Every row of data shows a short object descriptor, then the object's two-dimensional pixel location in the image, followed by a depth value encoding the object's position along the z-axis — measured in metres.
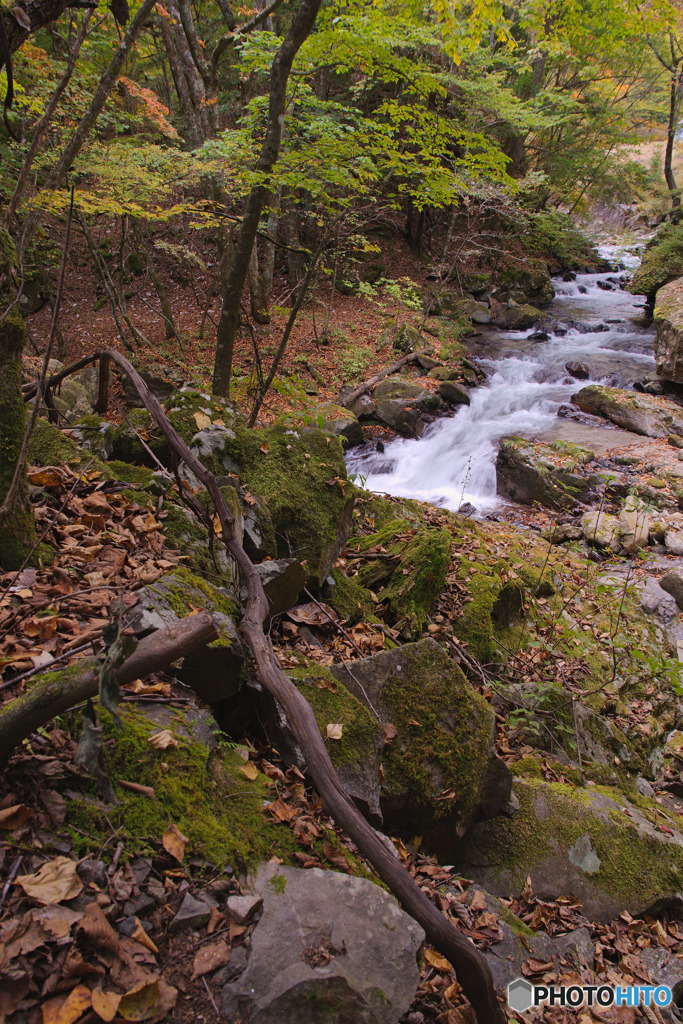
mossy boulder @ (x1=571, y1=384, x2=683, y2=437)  11.83
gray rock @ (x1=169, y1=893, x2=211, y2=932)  1.57
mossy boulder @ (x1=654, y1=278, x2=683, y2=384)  12.98
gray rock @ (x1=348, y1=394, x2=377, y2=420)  12.44
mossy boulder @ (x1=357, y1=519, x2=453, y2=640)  4.38
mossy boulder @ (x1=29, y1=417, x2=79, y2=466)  3.42
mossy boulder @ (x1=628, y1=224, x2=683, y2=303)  16.78
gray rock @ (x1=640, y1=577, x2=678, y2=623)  6.67
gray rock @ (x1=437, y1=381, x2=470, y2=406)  13.48
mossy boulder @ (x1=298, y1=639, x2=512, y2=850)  2.84
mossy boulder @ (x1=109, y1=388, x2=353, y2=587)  4.14
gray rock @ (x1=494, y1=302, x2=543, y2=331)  18.48
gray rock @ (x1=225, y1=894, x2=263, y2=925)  1.68
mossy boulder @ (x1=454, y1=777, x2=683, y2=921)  3.26
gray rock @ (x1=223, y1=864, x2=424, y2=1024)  1.56
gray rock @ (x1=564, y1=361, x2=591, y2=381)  14.76
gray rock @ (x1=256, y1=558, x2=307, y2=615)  3.24
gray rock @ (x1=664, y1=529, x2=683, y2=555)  8.00
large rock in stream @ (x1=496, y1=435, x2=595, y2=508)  9.42
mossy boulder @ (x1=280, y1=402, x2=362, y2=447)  10.77
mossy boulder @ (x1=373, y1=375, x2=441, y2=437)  12.24
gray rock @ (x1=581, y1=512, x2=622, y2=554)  7.95
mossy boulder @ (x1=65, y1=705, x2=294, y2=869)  1.66
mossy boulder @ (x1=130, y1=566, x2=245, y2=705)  2.34
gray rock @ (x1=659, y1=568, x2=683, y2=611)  7.04
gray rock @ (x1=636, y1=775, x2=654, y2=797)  4.53
